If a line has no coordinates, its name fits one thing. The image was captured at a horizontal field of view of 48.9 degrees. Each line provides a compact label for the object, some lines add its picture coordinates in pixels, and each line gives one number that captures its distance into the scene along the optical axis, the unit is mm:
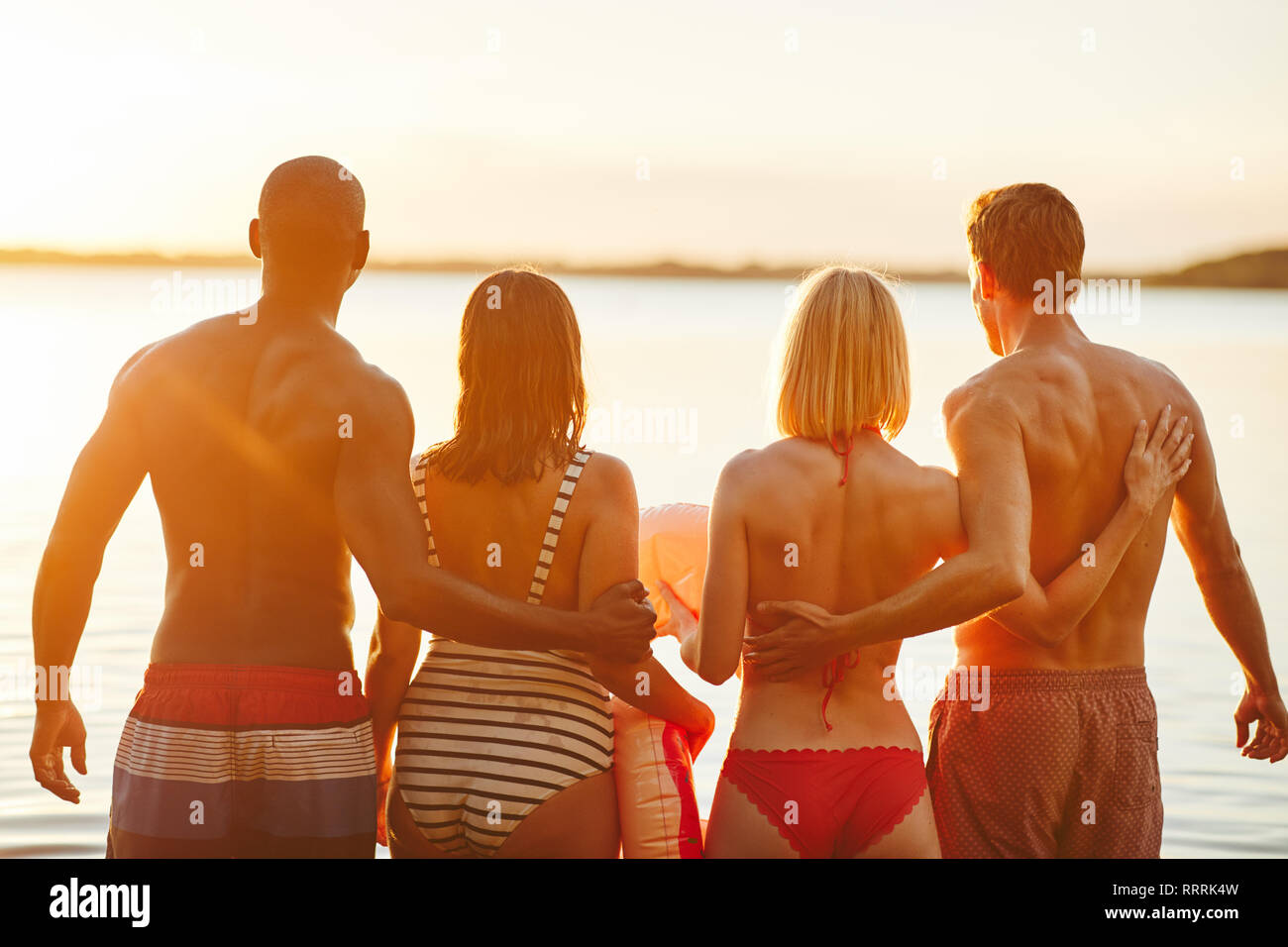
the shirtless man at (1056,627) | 3000
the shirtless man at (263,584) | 2717
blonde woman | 2754
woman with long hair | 2785
